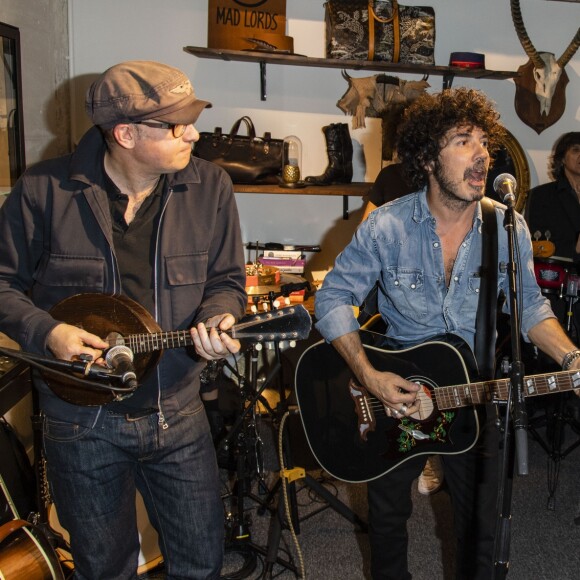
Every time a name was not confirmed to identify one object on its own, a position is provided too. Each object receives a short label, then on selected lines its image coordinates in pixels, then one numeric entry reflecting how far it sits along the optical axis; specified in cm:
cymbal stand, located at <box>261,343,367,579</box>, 289
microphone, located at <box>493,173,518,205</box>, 170
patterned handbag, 418
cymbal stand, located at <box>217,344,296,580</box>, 298
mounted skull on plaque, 465
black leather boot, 434
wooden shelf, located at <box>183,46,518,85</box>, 403
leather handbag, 402
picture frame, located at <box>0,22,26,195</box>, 295
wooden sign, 404
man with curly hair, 220
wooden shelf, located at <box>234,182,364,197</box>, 409
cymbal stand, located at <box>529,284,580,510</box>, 371
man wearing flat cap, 182
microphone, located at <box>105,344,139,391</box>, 160
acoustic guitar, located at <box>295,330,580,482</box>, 219
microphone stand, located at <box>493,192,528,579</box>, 144
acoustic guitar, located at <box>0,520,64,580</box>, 212
